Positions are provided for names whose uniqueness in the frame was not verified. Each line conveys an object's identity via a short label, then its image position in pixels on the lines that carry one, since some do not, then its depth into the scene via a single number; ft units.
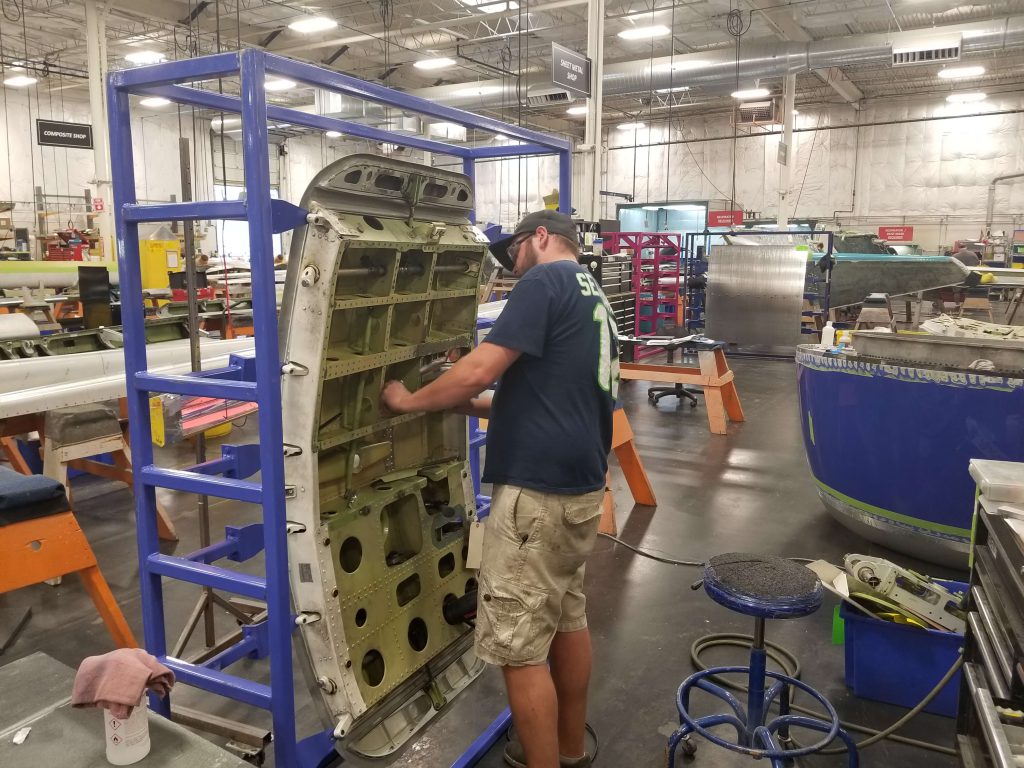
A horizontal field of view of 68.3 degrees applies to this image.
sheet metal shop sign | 24.06
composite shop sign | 34.68
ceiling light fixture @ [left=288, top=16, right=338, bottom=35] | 39.19
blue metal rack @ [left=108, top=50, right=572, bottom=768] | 6.24
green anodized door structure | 6.72
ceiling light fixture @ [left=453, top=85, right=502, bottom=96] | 46.60
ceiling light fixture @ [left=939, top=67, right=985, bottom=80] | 49.01
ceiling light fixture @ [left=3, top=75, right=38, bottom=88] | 55.26
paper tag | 9.29
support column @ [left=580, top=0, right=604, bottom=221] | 26.43
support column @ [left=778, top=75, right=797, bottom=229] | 45.80
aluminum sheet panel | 34.35
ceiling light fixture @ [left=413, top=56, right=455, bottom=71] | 47.24
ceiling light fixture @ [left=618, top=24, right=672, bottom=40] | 41.01
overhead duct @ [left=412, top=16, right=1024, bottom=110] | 36.83
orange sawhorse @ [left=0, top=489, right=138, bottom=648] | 9.09
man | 7.16
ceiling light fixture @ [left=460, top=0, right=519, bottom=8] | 39.06
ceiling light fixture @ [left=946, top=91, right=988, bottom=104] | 57.88
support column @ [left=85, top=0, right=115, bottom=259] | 32.55
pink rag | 5.19
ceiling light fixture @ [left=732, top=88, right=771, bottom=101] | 44.82
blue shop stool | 7.25
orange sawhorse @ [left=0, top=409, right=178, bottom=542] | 13.35
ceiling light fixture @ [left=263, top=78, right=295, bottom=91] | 50.83
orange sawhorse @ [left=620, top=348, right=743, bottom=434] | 23.49
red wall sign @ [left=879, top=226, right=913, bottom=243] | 59.57
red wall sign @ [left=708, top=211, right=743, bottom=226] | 57.52
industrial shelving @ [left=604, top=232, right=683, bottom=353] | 38.14
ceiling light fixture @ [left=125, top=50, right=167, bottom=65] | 46.08
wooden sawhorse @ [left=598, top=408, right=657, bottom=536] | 15.37
